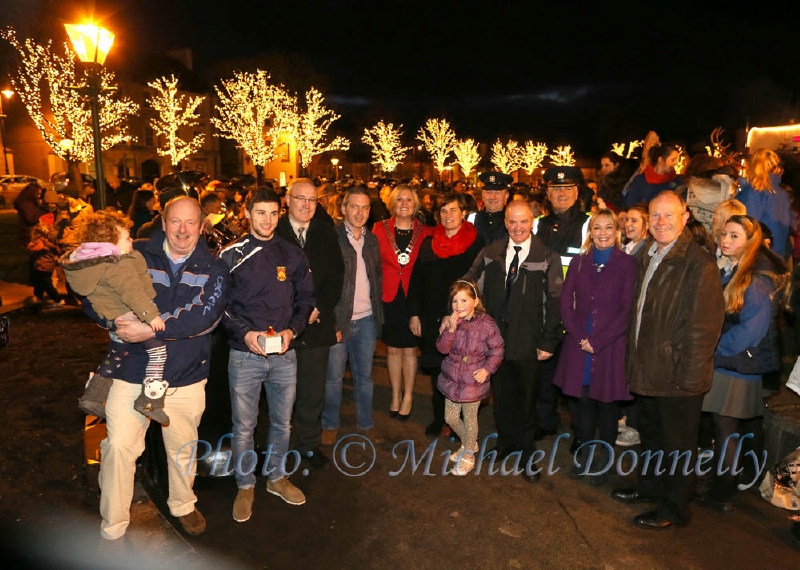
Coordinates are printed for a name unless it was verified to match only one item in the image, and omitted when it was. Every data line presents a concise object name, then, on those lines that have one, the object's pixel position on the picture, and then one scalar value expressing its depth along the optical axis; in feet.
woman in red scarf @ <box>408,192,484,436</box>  18.19
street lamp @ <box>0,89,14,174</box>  149.45
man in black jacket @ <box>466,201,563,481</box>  15.64
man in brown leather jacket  12.50
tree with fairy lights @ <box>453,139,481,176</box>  201.46
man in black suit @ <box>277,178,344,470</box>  15.28
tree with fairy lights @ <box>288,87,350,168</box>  141.62
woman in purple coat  14.69
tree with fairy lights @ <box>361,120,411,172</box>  190.39
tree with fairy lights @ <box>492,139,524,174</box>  230.27
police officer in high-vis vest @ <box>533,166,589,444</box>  17.49
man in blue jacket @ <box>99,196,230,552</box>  11.66
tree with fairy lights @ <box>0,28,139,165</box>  103.09
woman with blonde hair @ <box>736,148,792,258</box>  20.56
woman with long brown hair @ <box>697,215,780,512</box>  13.33
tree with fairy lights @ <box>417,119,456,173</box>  201.46
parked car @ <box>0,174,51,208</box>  114.73
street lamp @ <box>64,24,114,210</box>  28.71
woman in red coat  18.49
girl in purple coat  15.62
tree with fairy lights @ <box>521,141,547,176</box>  230.27
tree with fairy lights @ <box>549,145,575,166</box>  228.43
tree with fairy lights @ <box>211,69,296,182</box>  132.46
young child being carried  10.85
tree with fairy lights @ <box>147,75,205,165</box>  133.49
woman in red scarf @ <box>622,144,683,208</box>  22.34
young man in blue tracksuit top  13.14
